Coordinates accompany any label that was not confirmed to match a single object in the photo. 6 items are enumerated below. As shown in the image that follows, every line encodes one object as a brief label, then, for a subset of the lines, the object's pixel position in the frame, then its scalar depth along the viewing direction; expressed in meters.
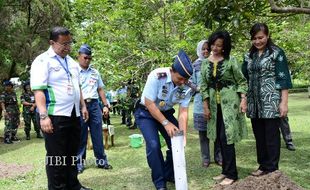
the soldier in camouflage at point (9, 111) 11.14
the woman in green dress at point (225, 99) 4.90
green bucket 8.36
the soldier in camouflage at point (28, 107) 11.88
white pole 4.08
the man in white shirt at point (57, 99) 4.10
